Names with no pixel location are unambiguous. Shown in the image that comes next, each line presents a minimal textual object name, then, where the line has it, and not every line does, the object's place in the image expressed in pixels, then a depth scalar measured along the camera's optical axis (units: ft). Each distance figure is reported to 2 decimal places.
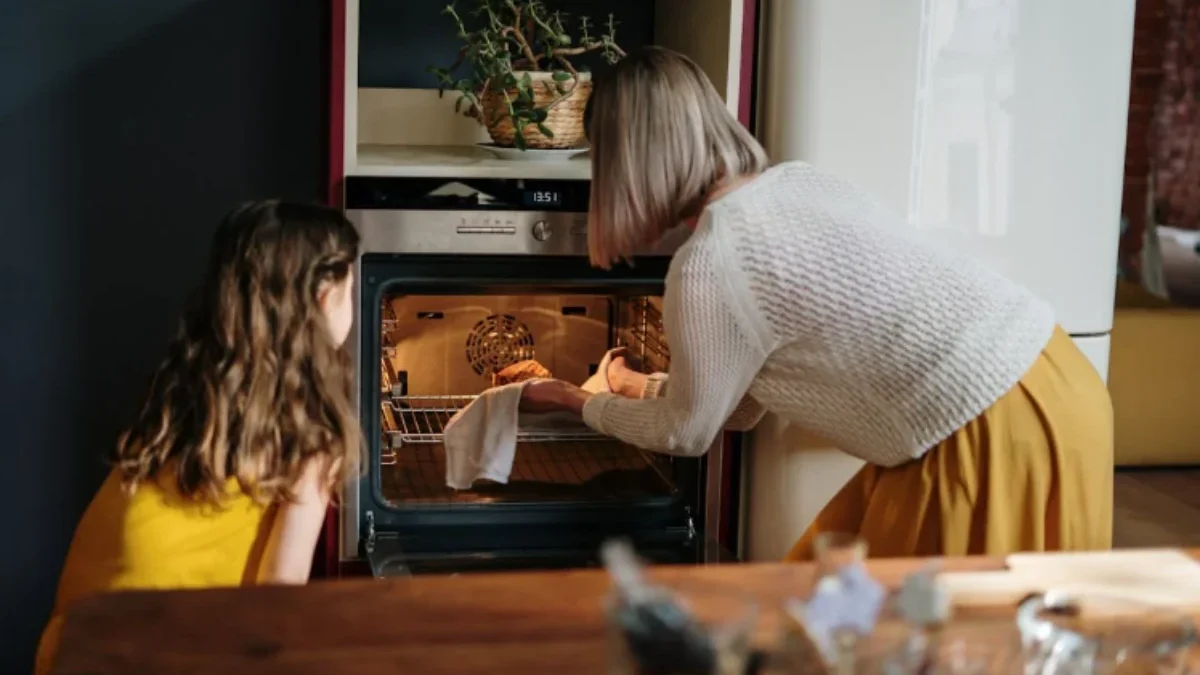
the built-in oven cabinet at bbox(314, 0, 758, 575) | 7.75
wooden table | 3.97
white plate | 8.36
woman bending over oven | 6.42
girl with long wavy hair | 6.08
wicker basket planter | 8.38
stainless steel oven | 7.87
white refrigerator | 7.82
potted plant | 8.34
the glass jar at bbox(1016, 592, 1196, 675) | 3.57
